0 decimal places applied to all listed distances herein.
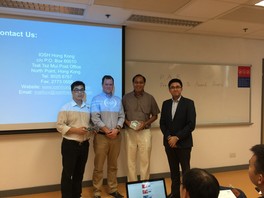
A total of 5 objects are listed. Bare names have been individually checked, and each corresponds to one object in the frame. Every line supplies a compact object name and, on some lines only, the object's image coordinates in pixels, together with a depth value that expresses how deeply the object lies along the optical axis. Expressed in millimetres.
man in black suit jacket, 2848
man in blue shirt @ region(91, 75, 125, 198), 3027
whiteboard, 3781
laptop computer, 1851
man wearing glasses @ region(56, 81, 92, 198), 2748
